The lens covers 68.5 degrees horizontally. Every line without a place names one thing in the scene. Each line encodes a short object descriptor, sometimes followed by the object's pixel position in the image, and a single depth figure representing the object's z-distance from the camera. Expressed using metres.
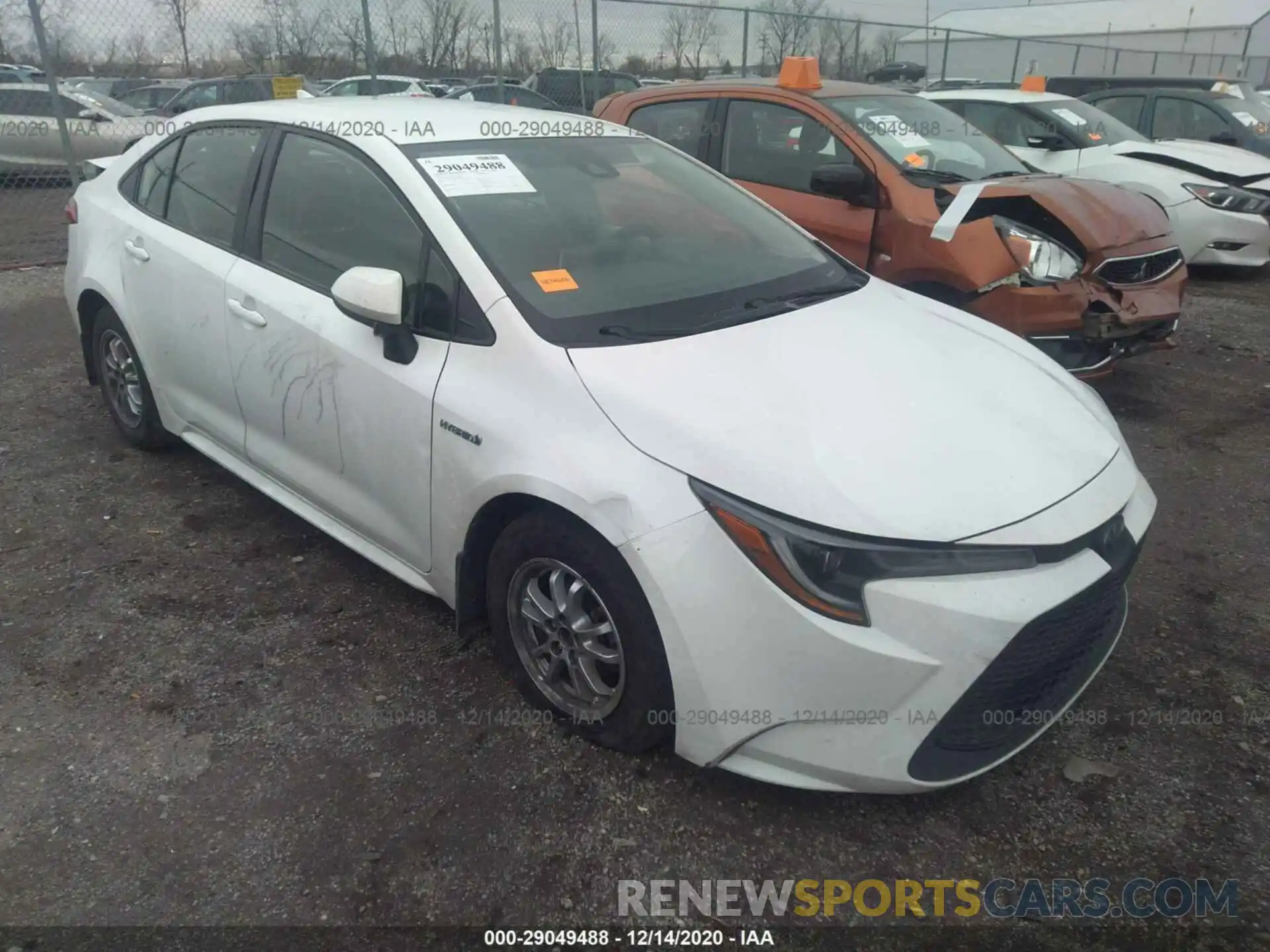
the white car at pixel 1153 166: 7.97
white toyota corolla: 2.10
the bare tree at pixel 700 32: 12.55
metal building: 28.69
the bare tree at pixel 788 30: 14.10
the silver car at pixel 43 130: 10.95
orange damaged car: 4.70
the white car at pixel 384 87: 13.41
